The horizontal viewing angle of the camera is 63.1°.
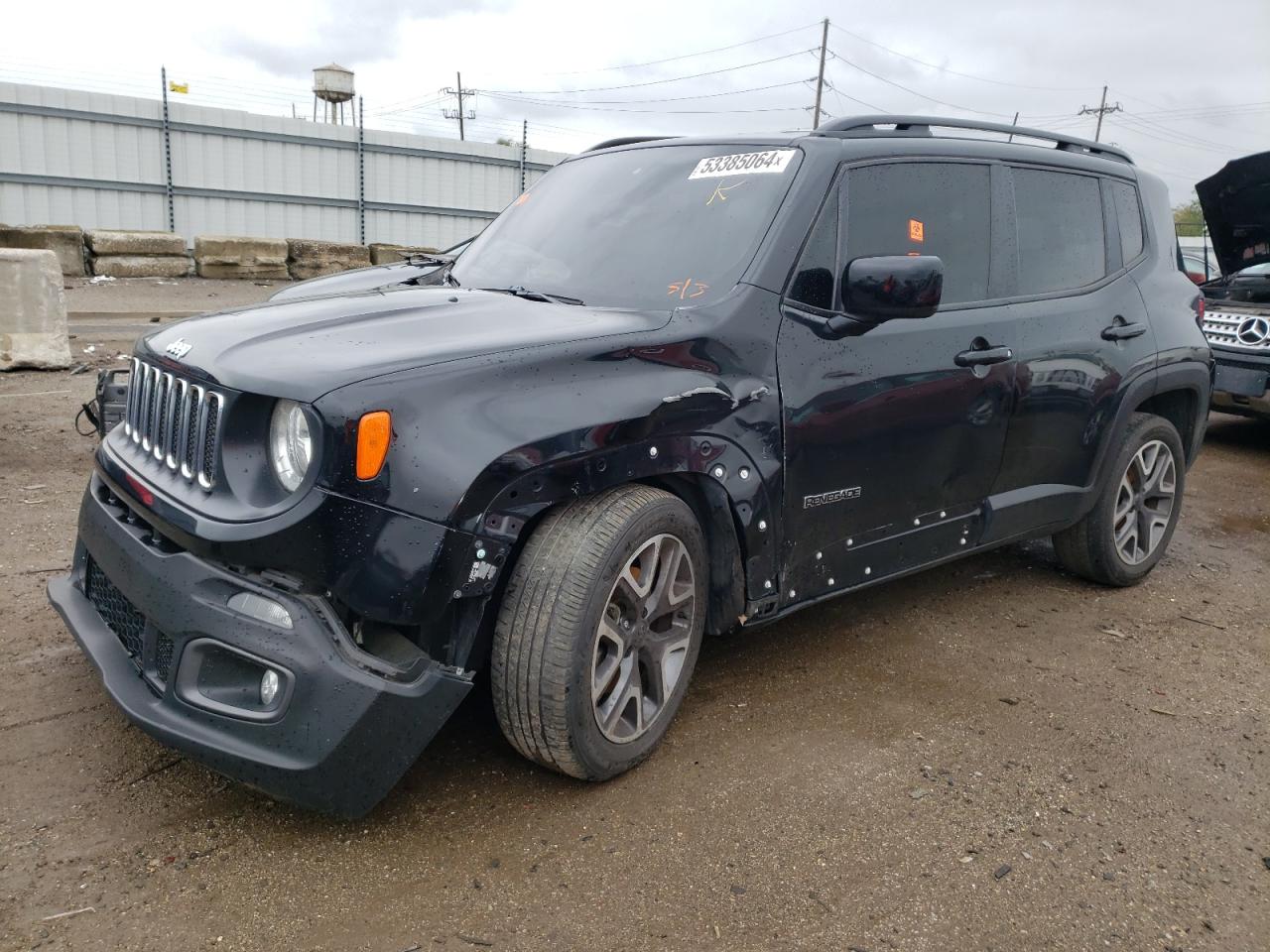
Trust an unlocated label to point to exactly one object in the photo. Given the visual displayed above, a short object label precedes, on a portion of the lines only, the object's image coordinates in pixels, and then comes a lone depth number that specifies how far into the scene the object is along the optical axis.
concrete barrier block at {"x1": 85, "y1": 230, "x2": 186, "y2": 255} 15.51
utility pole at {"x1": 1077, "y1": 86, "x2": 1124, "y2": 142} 60.53
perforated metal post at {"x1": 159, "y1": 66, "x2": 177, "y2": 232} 18.49
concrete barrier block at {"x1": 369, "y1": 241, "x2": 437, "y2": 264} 18.08
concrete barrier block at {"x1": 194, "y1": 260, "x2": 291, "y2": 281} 16.42
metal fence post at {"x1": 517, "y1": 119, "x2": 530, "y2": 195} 21.94
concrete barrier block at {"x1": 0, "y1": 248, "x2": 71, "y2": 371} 8.30
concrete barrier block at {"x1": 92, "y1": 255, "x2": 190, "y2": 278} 15.62
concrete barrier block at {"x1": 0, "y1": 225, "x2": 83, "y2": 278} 14.62
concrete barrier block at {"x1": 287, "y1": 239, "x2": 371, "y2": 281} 17.19
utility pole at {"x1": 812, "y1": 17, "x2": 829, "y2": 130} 48.97
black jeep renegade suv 2.38
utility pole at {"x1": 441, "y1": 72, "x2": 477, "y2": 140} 59.03
